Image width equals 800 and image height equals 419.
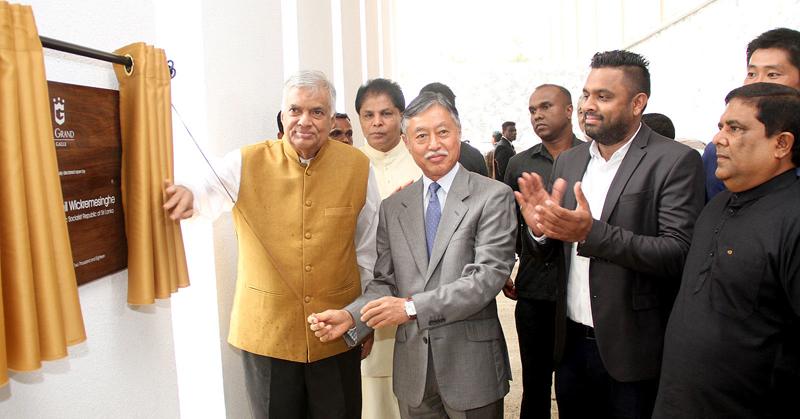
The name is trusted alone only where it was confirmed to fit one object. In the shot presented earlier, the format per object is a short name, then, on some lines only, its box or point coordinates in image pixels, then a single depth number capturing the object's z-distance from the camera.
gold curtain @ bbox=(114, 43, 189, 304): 1.72
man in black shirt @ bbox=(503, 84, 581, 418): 2.75
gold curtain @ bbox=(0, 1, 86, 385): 1.18
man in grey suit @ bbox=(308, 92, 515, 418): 1.88
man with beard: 1.90
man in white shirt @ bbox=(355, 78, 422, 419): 2.91
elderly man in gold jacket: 2.10
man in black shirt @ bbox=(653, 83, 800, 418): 1.60
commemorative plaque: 1.50
